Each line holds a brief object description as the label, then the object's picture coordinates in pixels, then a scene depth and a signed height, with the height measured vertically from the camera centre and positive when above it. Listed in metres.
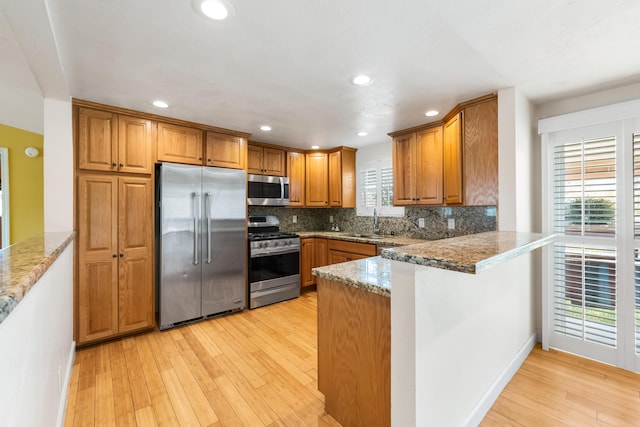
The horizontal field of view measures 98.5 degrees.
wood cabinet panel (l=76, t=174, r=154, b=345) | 2.60 -0.41
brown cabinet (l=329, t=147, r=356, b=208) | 4.55 +0.60
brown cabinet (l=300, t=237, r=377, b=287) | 4.07 -0.61
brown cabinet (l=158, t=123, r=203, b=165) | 3.02 +0.80
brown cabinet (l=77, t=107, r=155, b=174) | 2.60 +0.73
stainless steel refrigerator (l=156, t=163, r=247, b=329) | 2.98 -0.31
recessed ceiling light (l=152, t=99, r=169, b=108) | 2.57 +1.06
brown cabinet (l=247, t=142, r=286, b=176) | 4.07 +0.83
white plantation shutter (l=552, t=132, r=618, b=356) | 2.29 -0.26
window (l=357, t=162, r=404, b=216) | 4.29 +0.37
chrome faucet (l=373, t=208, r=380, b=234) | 4.43 -0.17
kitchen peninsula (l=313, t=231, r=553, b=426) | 1.21 -0.65
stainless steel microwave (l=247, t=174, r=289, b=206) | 3.96 +0.36
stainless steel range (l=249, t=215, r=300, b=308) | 3.66 -0.72
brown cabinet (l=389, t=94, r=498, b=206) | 2.45 +0.57
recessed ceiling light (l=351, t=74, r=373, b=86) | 2.12 +1.05
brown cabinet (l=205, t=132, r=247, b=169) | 3.33 +0.80
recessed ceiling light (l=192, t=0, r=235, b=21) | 1.35 +1.04
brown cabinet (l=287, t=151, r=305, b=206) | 4.54 +0.62
